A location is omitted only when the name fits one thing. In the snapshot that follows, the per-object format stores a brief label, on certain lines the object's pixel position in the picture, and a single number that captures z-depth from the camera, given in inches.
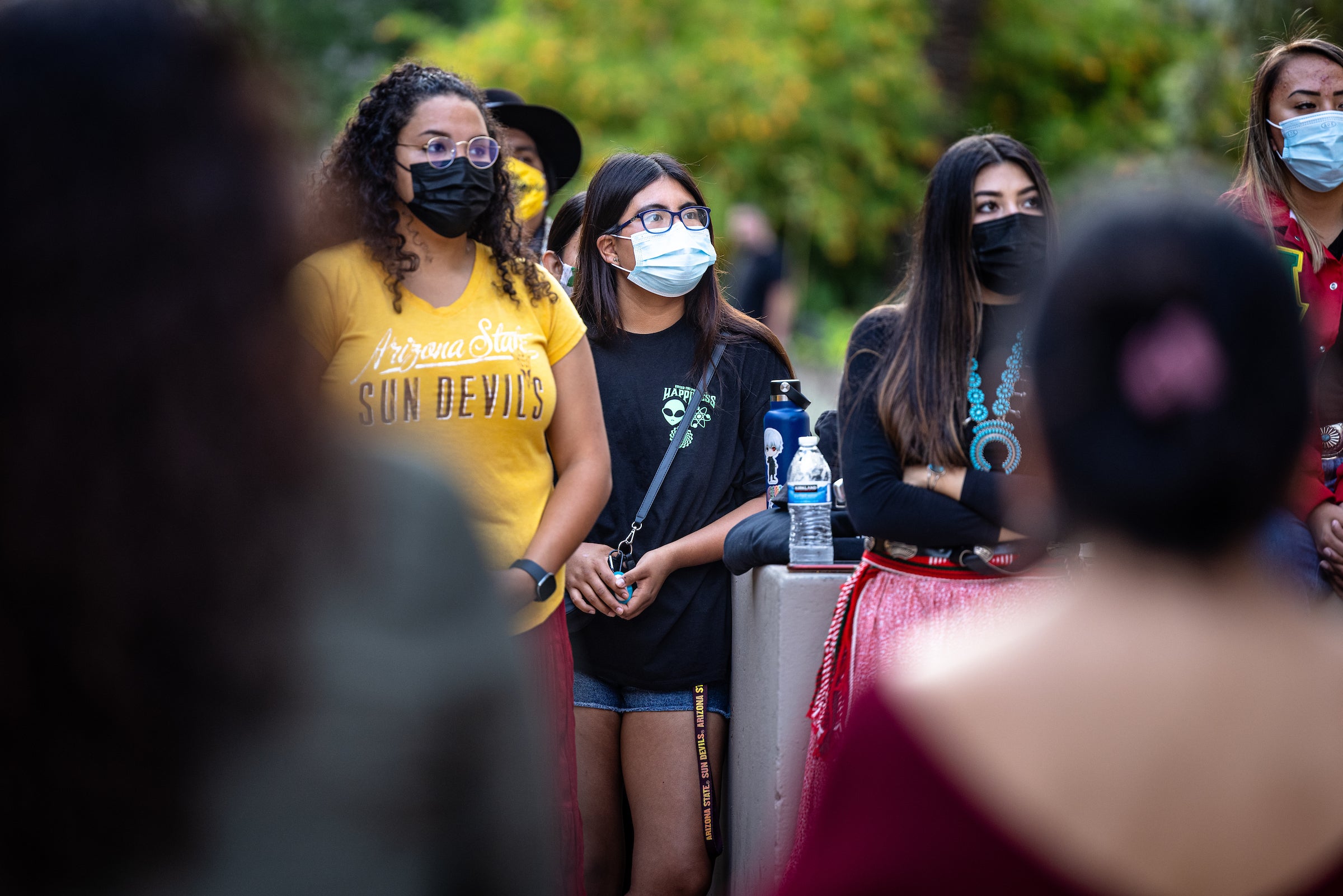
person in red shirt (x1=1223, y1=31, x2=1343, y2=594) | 265.1
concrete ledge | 277.0
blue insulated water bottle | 297.6
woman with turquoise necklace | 244.8
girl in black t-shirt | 292.0
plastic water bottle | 282.4
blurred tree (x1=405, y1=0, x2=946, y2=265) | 1141.7
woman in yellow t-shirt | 223.9
